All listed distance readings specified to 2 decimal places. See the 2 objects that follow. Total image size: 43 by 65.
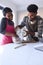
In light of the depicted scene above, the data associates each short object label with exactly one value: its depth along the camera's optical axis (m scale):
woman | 1.57
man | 1.47
